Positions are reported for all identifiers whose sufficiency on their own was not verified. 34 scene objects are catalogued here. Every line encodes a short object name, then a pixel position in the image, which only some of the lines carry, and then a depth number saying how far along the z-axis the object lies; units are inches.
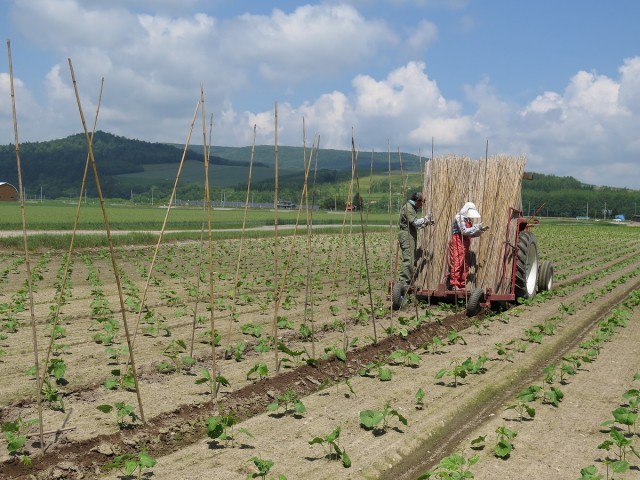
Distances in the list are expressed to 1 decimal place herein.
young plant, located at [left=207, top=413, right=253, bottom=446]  205.8
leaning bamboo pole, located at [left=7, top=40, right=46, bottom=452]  197.5
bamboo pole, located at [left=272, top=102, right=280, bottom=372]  287.6
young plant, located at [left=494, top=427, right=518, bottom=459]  199.6
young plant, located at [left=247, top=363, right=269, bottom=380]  257.6
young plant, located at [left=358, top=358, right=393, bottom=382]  276.5
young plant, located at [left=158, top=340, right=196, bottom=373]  288.0
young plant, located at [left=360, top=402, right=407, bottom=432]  215.2
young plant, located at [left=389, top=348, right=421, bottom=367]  294.2
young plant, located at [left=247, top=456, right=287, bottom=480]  175.9
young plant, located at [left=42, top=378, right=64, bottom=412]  238.5
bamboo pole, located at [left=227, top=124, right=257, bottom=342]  323.8
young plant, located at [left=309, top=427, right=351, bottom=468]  191.6
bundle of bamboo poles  453.7
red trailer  436.0
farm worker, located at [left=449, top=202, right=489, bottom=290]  439.2
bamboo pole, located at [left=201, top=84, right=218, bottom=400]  247.9
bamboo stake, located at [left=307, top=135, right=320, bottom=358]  304.2
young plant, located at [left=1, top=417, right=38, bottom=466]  191.0
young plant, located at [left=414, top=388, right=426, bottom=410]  242.4
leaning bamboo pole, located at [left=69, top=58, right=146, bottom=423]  205.3
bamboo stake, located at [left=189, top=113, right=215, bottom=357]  299.6
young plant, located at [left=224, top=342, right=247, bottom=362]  306.5
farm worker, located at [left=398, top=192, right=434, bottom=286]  450.3
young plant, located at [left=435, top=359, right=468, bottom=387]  266.4
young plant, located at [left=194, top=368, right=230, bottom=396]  245.4
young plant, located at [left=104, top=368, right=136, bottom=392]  255.8
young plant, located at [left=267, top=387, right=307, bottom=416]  229.1
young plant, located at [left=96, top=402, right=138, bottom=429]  216.1
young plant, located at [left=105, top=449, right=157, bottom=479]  176.6
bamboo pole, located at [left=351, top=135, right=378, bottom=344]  337.5
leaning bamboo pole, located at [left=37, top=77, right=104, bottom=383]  237.7
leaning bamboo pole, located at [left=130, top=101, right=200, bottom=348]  267.4
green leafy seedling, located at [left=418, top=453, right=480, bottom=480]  174.7
